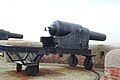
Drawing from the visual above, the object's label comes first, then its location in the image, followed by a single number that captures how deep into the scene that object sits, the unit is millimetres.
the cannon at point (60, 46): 4174
